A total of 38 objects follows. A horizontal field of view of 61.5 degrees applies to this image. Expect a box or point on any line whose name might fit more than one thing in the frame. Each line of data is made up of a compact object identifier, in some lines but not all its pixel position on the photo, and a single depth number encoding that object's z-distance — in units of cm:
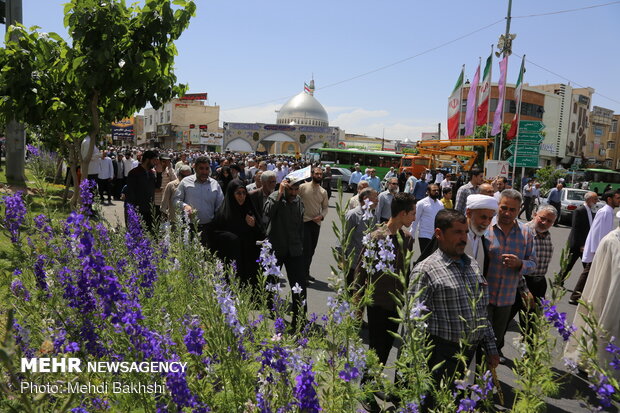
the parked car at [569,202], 2212
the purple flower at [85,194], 424
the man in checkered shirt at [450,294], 316
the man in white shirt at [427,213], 806
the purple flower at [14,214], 336
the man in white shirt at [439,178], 2733
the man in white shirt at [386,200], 859
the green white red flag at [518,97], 2136
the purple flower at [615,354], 201
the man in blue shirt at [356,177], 2627
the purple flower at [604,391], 179
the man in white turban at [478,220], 401
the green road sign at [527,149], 2017
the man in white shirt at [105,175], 1673
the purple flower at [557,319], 235
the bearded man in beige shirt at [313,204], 843
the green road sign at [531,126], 2023
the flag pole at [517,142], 2000
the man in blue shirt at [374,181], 1799
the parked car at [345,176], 3508
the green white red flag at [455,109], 2605
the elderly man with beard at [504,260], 432
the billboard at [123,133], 8900
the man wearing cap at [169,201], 756
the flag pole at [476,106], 2416
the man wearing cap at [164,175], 963
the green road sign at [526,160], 2008
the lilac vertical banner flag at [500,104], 2139
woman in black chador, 641
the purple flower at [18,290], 324
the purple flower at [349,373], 206
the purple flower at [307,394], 185
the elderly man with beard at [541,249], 532
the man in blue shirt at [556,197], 2152
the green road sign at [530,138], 2011
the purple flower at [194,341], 219
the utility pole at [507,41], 2072
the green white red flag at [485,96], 2308
